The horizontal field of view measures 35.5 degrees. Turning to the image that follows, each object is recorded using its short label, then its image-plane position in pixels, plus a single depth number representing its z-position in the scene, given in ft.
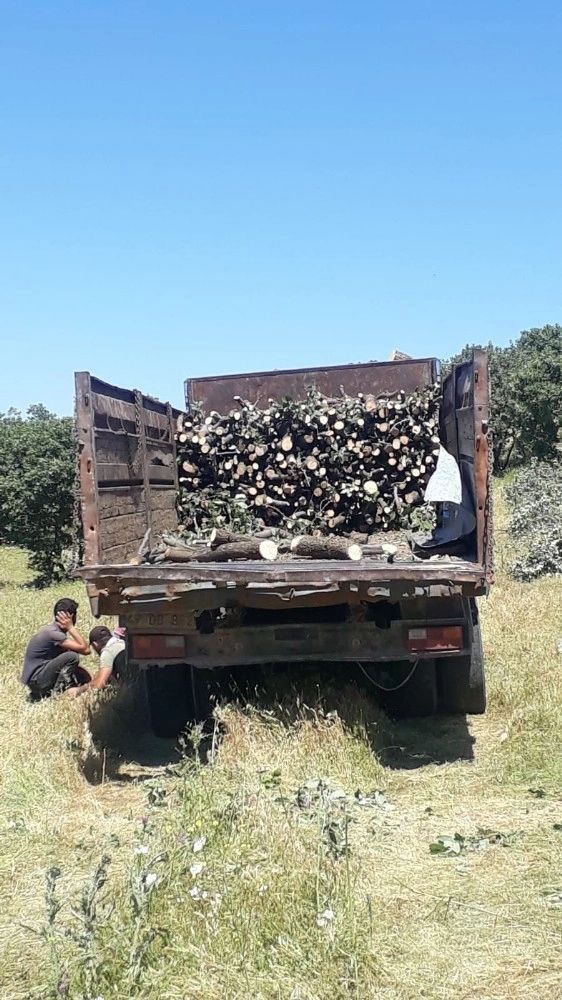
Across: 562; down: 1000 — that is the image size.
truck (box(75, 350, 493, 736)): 16.06
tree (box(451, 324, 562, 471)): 86.12
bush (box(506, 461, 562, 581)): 39.63
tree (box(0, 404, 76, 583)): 54.80
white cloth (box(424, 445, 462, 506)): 19.72
